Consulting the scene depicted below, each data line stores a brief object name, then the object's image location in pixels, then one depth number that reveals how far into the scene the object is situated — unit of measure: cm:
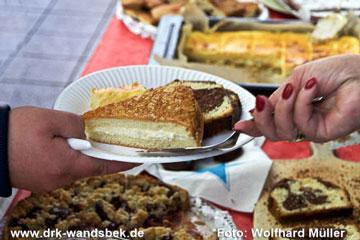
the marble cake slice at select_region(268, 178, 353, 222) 65
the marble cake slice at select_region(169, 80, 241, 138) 59
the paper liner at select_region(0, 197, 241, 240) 62
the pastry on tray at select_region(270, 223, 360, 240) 62
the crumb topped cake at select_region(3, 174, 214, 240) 60
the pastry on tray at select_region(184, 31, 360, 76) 96
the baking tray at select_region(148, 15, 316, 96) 79
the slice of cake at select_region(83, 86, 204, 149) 56
